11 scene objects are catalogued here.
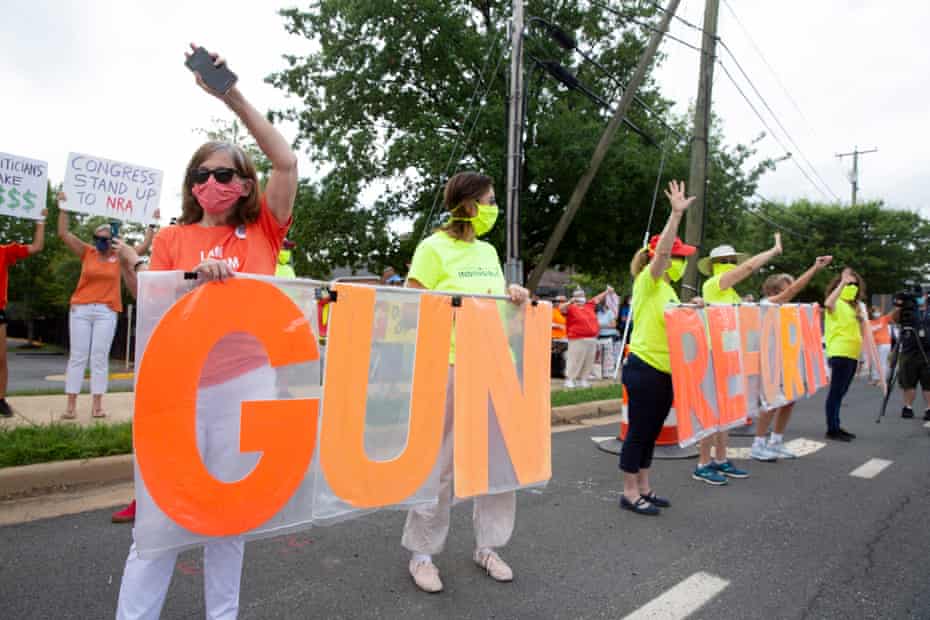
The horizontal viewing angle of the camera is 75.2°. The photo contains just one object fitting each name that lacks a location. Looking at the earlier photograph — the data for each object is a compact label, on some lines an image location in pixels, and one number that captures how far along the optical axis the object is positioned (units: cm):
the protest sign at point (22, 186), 552
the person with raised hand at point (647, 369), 416
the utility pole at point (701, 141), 1012
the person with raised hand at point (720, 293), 504
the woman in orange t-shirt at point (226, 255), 204
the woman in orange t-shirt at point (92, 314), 563
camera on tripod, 833
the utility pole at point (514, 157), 1040
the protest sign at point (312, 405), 200
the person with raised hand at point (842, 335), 704
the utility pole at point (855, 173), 4266
